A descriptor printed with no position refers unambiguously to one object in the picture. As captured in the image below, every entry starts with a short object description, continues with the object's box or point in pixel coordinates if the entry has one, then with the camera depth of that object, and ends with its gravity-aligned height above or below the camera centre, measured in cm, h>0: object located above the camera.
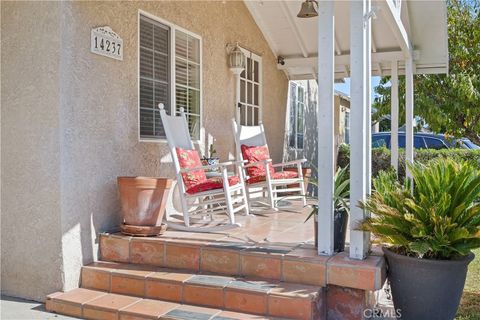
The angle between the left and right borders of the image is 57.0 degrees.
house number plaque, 364 +98
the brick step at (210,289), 275 -90
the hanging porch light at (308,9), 491 +164
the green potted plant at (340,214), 318 -42
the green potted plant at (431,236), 288 -53
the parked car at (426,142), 1138 +37
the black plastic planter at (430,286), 288 -86
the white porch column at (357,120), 303 +25
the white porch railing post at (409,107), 586 +67
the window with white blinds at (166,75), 438 +89
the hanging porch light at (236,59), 588 +130
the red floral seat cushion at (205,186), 402 -27
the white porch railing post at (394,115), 631 +59
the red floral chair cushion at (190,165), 411 -8
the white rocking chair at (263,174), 516 -22
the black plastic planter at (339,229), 316 -53
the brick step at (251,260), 286 -74
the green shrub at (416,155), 899 +2
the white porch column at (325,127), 307 +21
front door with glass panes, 646 +98
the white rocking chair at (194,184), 401 -25
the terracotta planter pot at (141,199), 363 -35
